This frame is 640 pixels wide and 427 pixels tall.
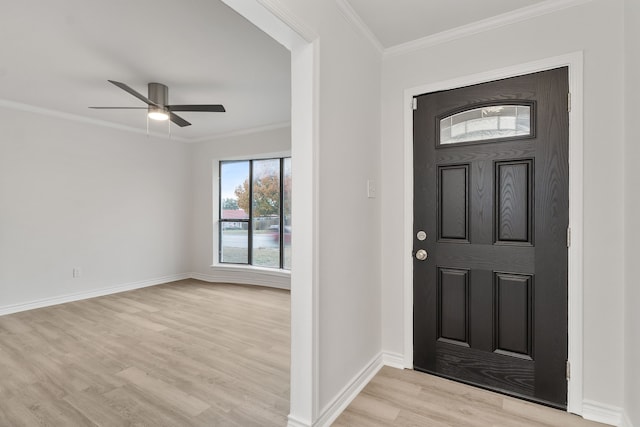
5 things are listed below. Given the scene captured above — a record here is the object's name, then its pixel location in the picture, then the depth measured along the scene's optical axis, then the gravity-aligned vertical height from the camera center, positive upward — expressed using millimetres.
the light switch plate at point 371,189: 2416 +182
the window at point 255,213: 5586 -12
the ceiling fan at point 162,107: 3266 +1103
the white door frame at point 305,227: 1762 -83
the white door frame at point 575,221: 1965 -54
